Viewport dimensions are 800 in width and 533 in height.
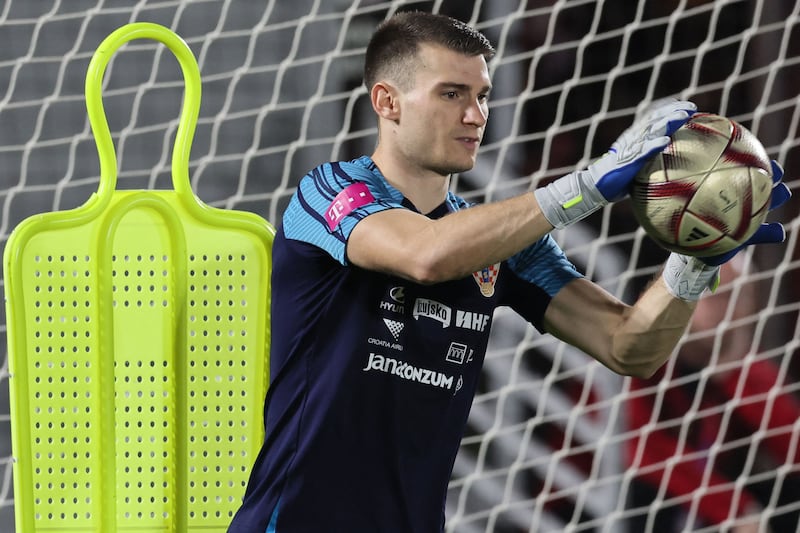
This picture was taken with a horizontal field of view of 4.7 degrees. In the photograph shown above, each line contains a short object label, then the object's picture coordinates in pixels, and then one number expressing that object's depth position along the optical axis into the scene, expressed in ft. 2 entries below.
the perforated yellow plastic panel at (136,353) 45.83
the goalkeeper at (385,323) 45.53
